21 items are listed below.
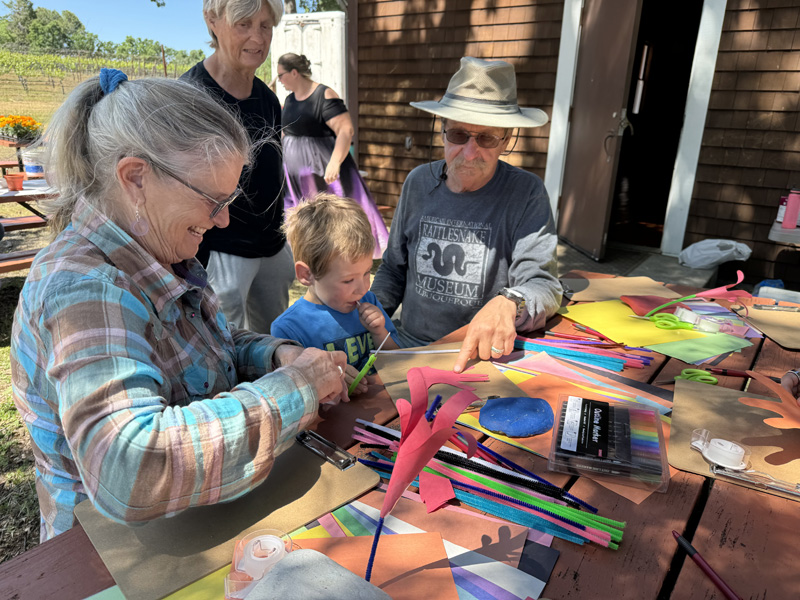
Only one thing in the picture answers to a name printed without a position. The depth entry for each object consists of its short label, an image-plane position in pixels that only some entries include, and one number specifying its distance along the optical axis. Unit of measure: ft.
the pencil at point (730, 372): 4.79
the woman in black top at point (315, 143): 13.98
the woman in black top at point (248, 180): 7.82
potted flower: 19.59
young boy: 5.65
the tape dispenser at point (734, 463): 3.30
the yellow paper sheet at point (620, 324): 5.68
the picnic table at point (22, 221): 13.41
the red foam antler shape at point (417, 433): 2.63
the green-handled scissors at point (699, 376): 4.74
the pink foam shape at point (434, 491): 3.06
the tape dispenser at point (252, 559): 2.43
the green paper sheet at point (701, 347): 5.32
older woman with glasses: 2.50
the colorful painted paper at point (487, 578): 2.51
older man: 6.57
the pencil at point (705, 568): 2.52
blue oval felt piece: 3.85
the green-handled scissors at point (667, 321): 6.01
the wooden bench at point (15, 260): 13.25
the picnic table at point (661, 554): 2.53
